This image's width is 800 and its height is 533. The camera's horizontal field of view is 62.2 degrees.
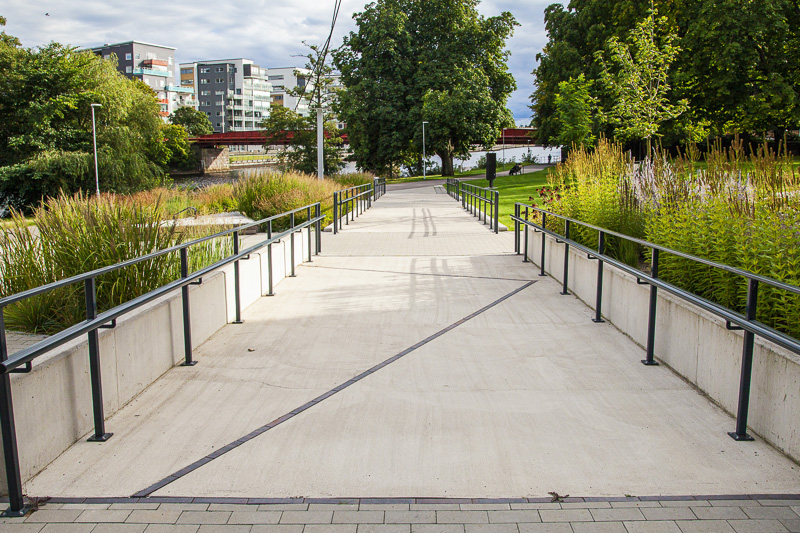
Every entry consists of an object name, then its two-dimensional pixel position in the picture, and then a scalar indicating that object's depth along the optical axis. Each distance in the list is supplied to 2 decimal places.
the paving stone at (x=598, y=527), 2.83
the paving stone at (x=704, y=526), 2.82
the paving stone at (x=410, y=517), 2.91
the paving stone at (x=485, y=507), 3.02
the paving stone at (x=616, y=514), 2.93
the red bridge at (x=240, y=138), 85.75
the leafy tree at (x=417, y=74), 52.38
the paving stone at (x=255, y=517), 2.91
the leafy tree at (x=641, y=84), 26.66
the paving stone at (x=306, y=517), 2.91
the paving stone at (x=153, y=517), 2.91
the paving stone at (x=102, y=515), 2.91
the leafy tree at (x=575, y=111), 35.41
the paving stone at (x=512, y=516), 2.92
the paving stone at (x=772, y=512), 2.90
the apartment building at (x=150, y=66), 135.10
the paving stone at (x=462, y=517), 2.91
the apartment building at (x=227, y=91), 152.25
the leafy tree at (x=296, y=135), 62.56
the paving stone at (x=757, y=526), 2.80
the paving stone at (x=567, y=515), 2.92
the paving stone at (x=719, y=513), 2.91
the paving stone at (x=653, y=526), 2.82
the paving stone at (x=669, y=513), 2.93
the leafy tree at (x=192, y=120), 97.88
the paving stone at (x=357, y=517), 2.91
